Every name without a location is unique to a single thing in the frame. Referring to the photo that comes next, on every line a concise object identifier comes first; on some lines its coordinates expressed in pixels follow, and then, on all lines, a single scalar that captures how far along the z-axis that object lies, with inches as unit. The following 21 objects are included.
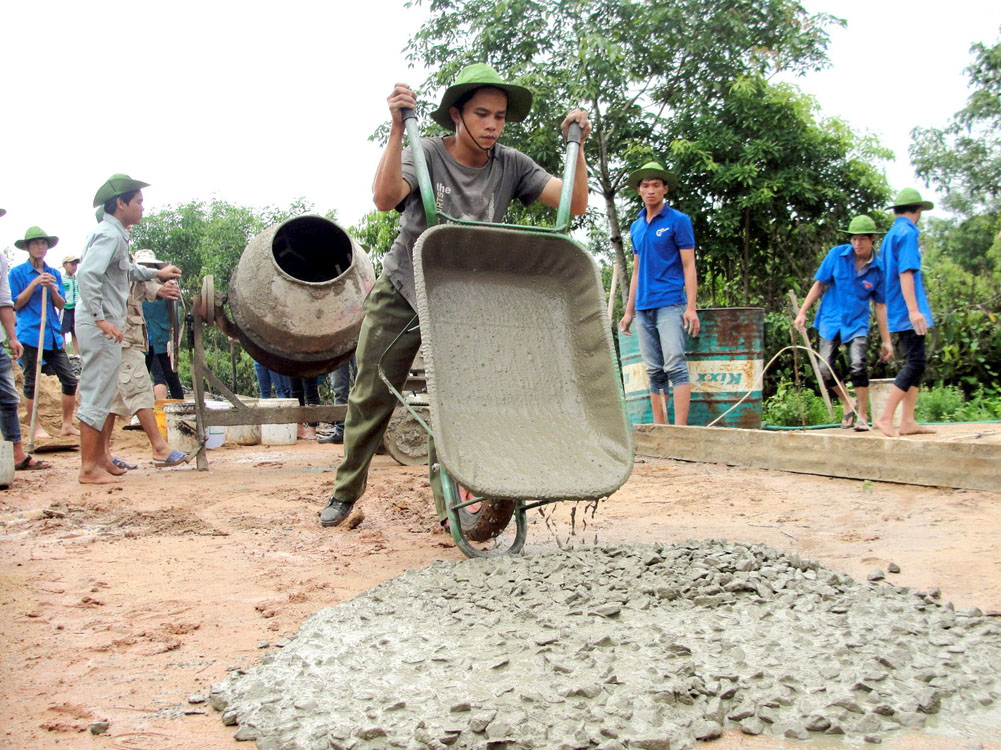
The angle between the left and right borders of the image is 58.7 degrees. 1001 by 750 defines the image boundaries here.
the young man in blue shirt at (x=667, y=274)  235.1
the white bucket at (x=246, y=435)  339.9
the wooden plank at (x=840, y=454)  162.2
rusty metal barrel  254.7
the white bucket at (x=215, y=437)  312.8
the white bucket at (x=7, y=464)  209.2
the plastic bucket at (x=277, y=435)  337.7
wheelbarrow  111.0
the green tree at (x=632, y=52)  503.8
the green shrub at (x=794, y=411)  328.5
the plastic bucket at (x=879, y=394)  274.1
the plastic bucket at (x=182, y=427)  276.1
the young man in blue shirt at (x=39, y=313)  294.2
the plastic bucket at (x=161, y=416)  308.7
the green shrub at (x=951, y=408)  311.7
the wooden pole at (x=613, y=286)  309.8
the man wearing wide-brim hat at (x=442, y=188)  123.1
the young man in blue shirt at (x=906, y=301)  212.4
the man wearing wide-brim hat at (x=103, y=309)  210.7
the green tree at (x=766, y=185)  480.4
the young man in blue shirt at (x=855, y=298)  255.1
